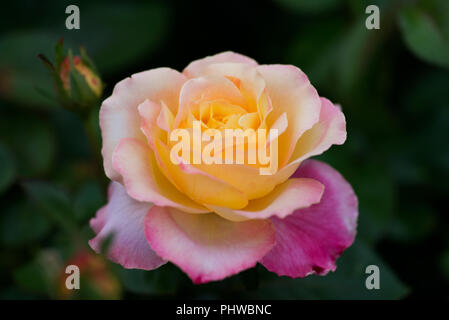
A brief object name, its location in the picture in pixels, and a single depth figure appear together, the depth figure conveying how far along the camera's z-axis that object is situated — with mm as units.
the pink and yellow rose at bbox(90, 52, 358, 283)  300
